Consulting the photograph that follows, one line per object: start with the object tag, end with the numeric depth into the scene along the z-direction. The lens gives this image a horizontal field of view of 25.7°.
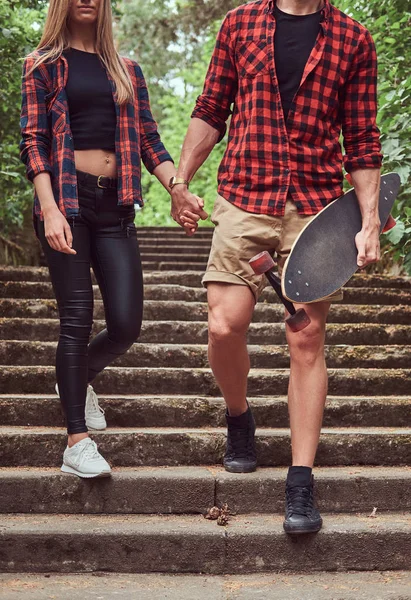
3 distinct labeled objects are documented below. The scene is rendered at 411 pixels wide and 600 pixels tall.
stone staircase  3.28
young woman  3.38
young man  3.26
